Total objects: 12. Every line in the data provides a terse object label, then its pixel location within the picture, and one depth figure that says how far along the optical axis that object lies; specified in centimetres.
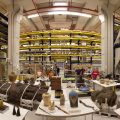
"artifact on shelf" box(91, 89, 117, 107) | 286
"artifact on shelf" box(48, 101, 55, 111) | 174
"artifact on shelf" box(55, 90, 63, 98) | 224
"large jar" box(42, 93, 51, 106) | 188
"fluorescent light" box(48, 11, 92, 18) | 632
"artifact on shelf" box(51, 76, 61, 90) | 265
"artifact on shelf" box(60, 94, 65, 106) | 190
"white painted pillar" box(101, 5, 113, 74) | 577
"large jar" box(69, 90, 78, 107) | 184
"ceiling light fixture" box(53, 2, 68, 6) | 614
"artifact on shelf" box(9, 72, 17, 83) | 380
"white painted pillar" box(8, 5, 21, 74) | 556
